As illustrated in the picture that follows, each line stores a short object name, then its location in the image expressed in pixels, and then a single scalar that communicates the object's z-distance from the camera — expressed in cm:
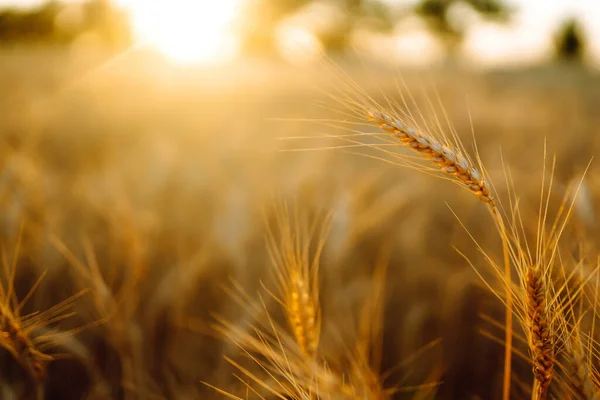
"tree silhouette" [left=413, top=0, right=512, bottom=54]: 1780
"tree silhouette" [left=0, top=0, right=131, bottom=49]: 1270
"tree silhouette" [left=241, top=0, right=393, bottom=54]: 1659
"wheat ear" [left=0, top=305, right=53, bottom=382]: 72
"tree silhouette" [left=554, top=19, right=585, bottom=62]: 1695
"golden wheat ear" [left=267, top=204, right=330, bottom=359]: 69
